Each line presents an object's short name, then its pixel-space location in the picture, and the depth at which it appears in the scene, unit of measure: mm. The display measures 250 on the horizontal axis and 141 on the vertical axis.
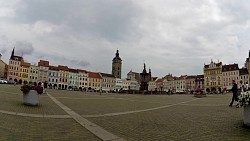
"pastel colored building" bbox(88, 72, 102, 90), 97222
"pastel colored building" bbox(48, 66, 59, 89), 87522
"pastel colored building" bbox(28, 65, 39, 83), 84019
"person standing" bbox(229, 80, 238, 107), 11562
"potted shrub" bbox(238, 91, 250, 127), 5195
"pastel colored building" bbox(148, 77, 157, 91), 116265
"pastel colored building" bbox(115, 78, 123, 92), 105158
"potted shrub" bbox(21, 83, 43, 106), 9044
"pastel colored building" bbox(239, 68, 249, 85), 71425
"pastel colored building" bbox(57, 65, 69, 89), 89868
